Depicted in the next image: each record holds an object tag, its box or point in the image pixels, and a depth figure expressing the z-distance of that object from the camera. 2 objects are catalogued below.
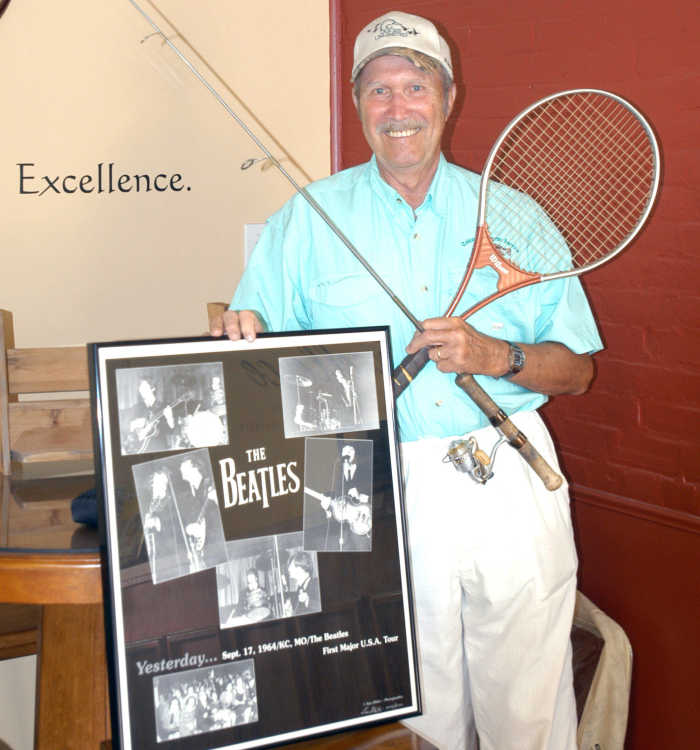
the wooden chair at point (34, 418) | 1.98
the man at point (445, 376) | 1.45
